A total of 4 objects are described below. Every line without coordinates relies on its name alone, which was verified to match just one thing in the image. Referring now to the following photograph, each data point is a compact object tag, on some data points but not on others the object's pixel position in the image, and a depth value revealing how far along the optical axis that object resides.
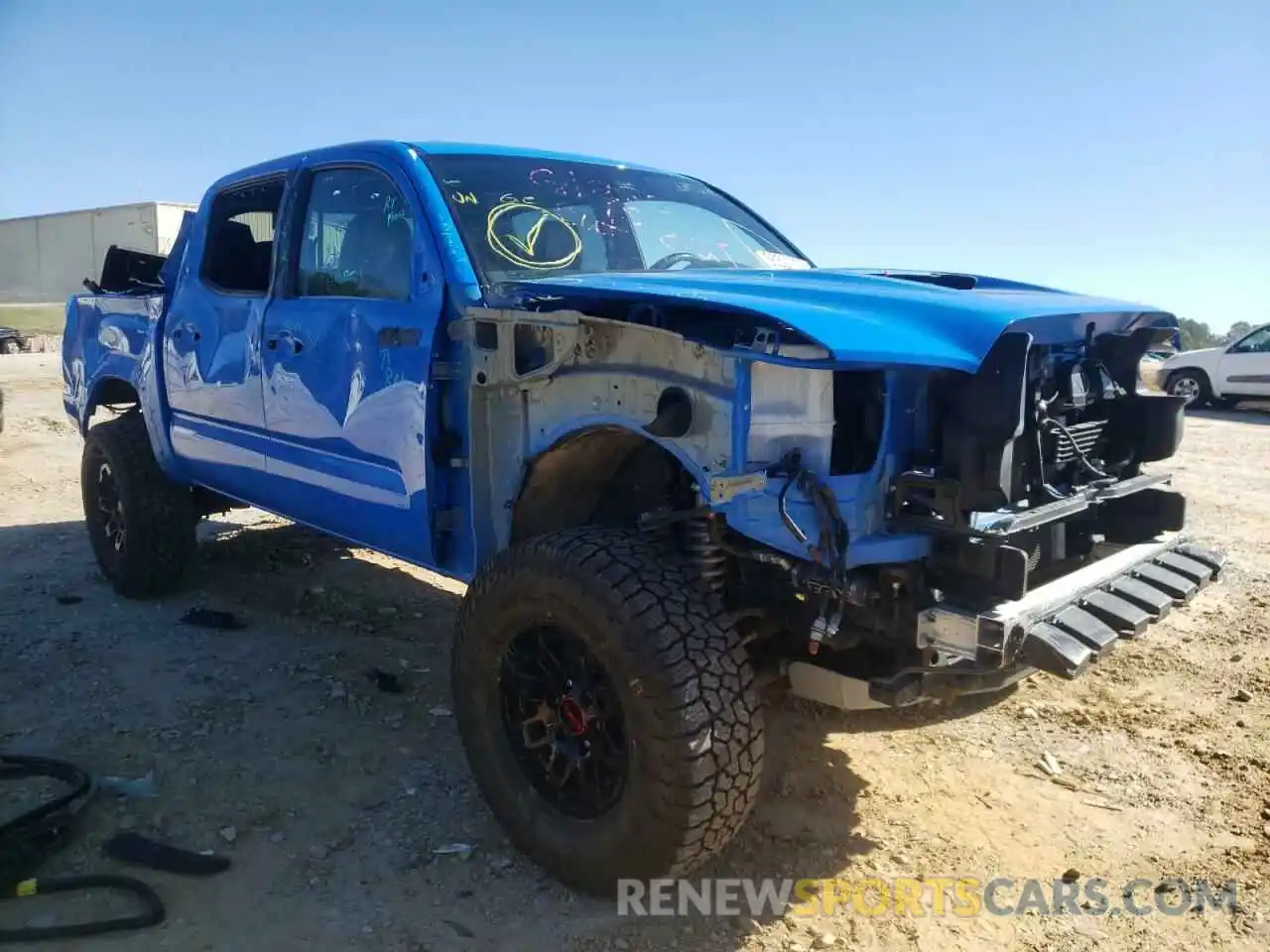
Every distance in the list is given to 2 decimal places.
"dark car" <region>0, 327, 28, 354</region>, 22.84
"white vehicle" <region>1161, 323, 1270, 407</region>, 15.13
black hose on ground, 2.45
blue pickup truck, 2.35
